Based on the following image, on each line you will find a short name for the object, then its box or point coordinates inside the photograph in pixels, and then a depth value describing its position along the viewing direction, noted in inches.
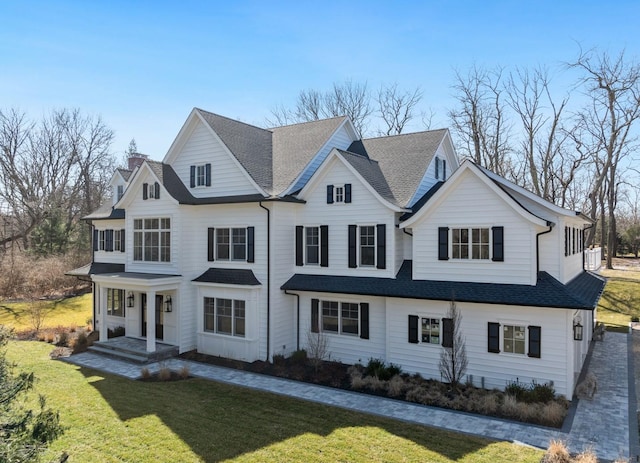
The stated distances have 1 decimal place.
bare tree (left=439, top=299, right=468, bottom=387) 530.0
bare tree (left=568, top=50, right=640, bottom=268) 1359.5
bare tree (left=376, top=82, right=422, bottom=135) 1563.7
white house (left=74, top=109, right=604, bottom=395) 533.6
